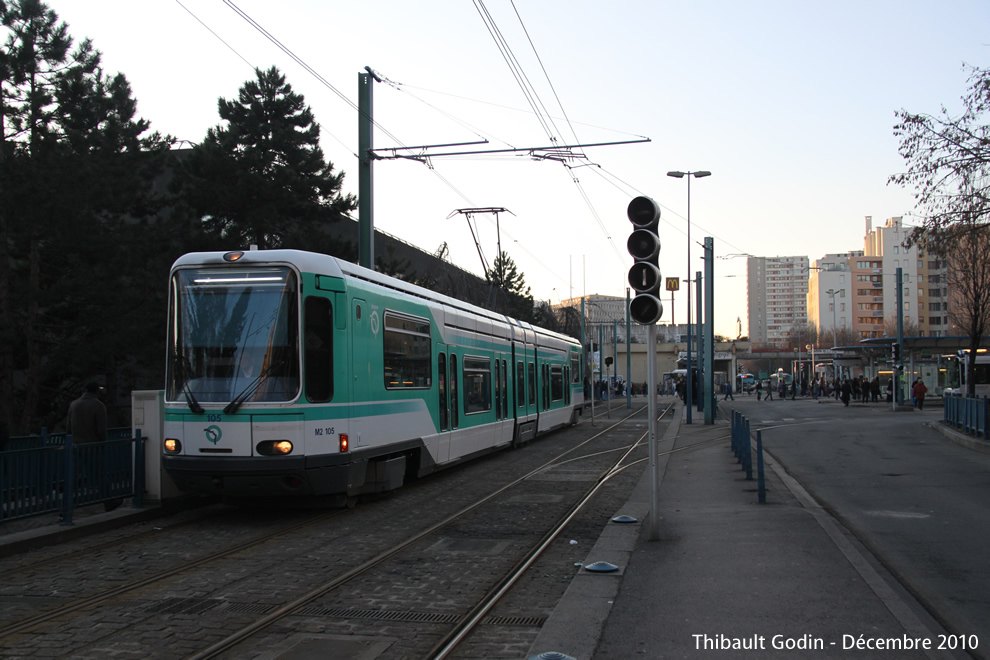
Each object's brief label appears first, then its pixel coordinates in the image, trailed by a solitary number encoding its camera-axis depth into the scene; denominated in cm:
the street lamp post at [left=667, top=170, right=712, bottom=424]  3041
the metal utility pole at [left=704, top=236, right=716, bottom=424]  2956
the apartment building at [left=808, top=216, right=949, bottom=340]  11944
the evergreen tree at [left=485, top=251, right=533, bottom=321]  7850
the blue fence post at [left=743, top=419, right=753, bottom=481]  1421
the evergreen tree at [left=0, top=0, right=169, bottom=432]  2131
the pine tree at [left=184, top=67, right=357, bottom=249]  2878
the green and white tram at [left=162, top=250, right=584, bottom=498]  992
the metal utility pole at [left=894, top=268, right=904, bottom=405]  3935
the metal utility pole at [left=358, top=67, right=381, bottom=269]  1644
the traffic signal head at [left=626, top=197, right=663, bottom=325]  885
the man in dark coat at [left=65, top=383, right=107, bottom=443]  1115
